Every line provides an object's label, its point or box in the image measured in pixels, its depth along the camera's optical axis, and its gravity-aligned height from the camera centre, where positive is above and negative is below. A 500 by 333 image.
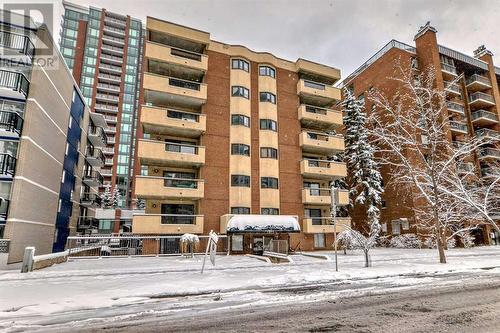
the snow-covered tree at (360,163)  31.98 +7.14
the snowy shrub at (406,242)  30.89 -1.86
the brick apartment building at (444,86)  35.03 +18.88
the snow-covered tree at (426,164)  17.22 +4.61
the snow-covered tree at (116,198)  65.34 +6.47
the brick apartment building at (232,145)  24.64 +7.84
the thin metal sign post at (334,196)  13.18 +1.30
